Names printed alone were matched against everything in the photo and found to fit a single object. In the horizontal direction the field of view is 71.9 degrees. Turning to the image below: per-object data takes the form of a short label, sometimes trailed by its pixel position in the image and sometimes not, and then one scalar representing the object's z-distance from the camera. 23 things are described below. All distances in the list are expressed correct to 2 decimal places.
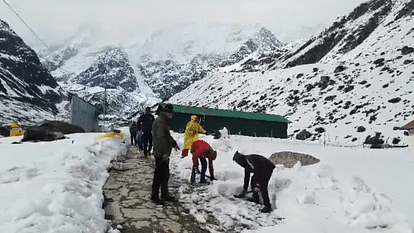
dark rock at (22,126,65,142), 14.01
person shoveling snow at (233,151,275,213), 5.51
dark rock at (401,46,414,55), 41.74
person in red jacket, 6.99
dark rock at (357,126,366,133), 27.87
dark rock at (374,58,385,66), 42.64
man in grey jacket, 5.53
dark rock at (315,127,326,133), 31.04
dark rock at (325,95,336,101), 39.52
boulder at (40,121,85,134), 22.27
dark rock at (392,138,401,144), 22.85
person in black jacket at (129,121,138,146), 14.41
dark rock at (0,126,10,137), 25.76
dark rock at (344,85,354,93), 39.38
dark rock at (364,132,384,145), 23.47
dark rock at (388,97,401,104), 31.13
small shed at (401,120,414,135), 15.29
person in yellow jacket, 7.58
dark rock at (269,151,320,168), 7.96
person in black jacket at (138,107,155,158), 10.98
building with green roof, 32.31
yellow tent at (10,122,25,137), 19.62
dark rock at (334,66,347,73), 46.95
